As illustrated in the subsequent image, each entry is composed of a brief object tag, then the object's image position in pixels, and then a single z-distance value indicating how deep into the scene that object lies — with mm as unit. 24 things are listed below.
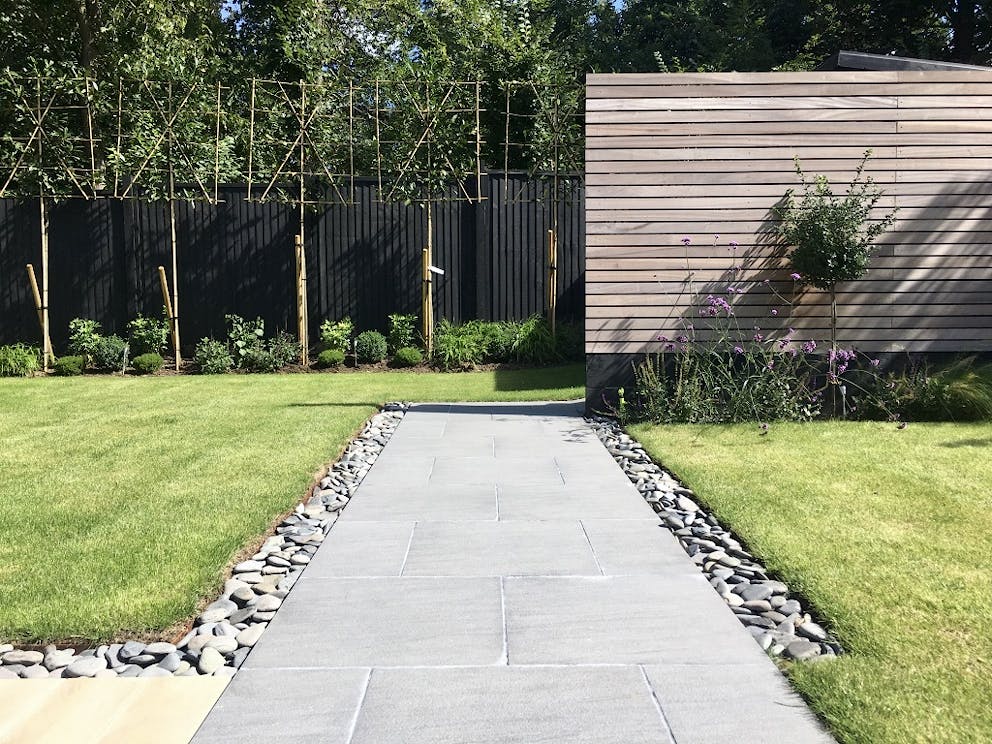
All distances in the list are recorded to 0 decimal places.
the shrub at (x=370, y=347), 11227
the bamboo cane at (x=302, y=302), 11141
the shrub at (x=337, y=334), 11328
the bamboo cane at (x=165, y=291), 11023
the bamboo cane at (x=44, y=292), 10672
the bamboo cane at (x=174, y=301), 10797
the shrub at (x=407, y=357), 11117
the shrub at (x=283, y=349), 11148
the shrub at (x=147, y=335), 11203
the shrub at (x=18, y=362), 10641
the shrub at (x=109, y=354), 10898
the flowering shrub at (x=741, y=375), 6797
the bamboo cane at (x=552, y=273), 11188
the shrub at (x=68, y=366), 10656
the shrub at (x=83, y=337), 11125
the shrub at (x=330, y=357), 11078
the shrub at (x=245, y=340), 11148
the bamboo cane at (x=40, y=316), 10750
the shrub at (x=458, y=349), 11062
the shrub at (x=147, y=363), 10680
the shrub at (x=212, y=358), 10969
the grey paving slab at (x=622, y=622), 2582
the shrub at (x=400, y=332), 11438
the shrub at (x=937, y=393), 6613
